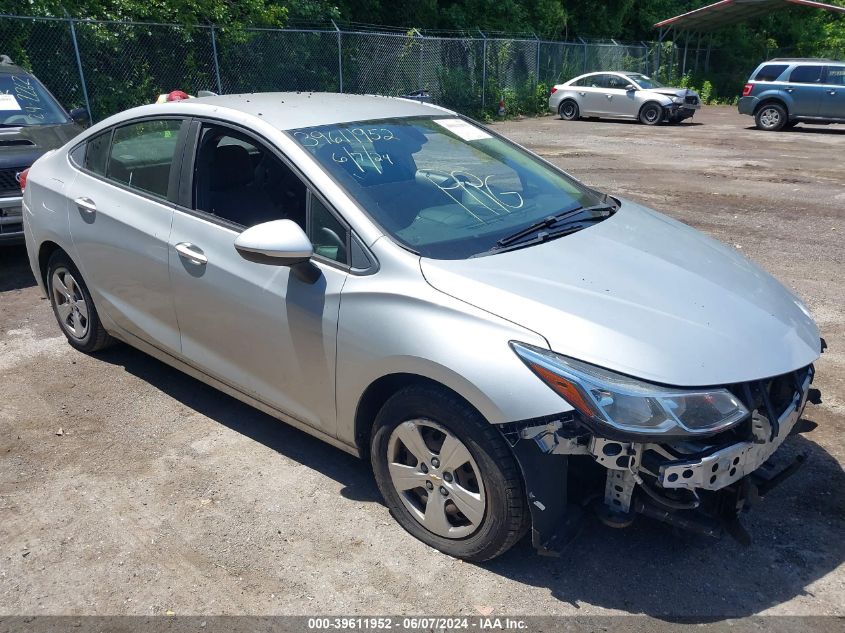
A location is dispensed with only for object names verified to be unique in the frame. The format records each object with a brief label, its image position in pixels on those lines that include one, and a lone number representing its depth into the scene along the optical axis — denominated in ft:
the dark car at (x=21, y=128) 22.17
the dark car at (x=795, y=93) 62.54
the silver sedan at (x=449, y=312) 8.68
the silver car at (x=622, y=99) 71.51
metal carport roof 94.79
